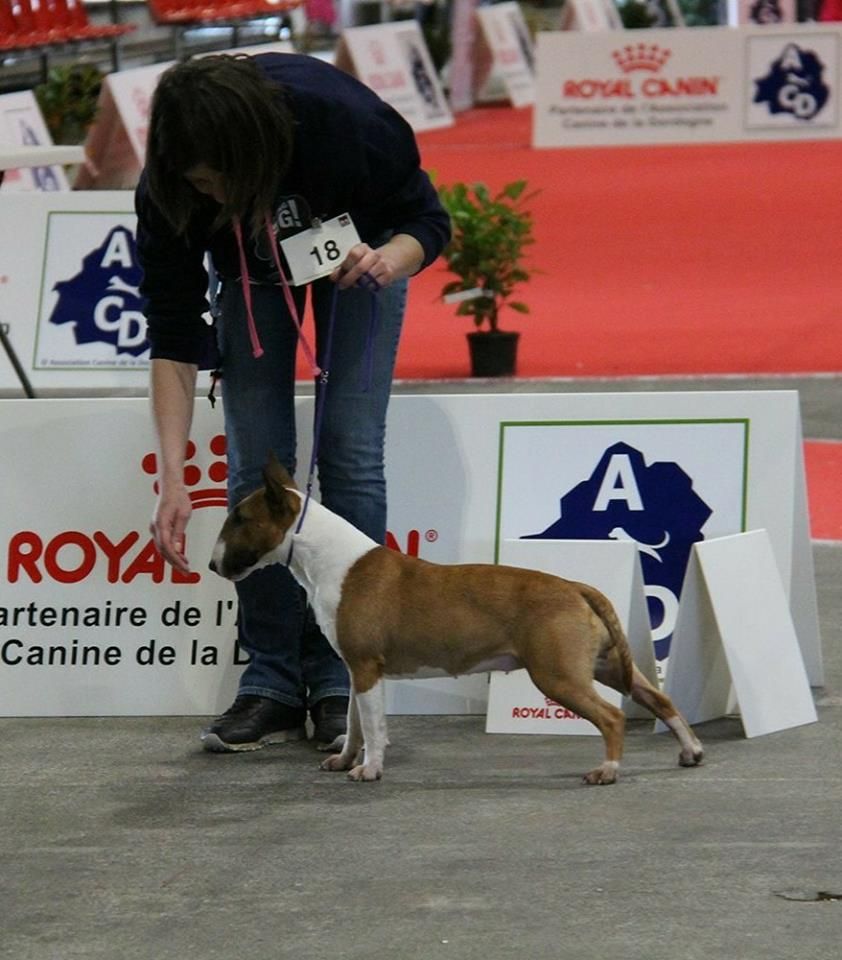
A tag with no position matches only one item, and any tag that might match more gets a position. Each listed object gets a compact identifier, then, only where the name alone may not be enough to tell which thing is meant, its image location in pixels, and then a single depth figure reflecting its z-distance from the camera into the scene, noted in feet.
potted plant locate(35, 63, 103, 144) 88.69
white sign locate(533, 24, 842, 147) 99.74
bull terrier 26.12
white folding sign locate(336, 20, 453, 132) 116.16
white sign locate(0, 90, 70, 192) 77.20
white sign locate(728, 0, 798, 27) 143.33
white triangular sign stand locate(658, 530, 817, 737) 28.78
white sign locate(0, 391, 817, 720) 30.66
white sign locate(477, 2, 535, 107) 137.18
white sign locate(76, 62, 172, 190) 85.05
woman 25.12
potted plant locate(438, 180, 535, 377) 60.44
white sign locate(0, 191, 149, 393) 54.95
